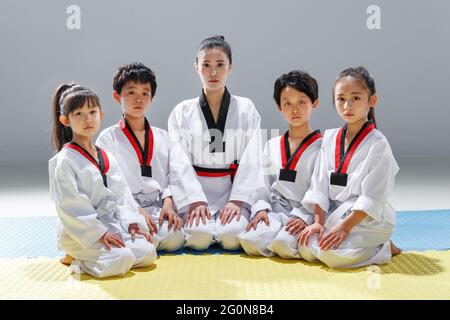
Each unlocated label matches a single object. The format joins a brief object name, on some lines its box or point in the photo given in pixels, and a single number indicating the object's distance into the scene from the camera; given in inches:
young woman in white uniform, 141.0
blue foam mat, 136.8
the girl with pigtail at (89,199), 115.9
